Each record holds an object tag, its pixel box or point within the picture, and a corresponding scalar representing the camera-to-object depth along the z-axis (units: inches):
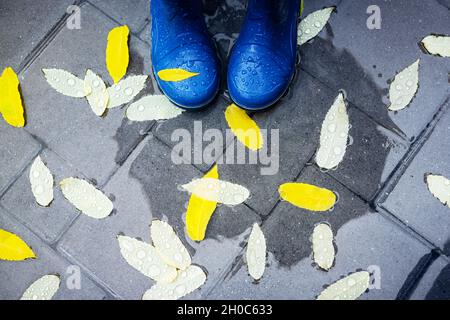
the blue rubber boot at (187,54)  63.0
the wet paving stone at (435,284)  61.6
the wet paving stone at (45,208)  65.1
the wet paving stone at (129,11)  70.1
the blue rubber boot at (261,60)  61.8
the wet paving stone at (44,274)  63.4
